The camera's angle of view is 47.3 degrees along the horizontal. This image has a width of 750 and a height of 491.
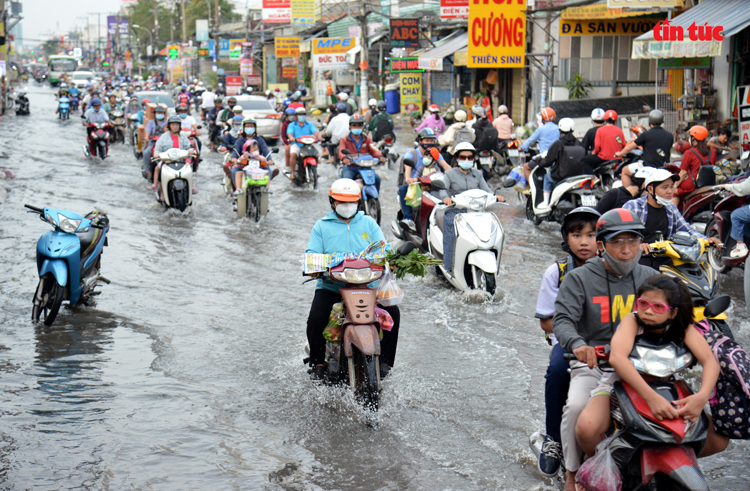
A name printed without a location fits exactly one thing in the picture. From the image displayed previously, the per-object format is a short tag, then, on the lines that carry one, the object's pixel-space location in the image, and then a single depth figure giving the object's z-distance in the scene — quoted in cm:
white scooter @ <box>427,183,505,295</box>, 884
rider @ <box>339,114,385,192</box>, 1373
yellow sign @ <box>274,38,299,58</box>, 4362
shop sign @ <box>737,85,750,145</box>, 1268
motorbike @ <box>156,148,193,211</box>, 1453
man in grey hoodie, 397
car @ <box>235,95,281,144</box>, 2834
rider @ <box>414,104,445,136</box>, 1978
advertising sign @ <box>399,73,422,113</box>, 2978
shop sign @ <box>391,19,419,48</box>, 2984
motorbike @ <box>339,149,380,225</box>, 1330
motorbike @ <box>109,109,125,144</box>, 2822
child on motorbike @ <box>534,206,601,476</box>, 430
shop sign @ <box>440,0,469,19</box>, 2658
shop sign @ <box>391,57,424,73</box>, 2950
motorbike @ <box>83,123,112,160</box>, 2292
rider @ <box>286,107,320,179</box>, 1789
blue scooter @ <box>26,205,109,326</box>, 787
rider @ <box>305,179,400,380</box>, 600
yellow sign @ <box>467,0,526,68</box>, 2027
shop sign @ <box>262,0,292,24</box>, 3694
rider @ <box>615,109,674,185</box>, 1169
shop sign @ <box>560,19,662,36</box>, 2089
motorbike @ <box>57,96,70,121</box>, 4003
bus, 8238
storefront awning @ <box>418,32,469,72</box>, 2897
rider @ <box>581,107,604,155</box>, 1345
